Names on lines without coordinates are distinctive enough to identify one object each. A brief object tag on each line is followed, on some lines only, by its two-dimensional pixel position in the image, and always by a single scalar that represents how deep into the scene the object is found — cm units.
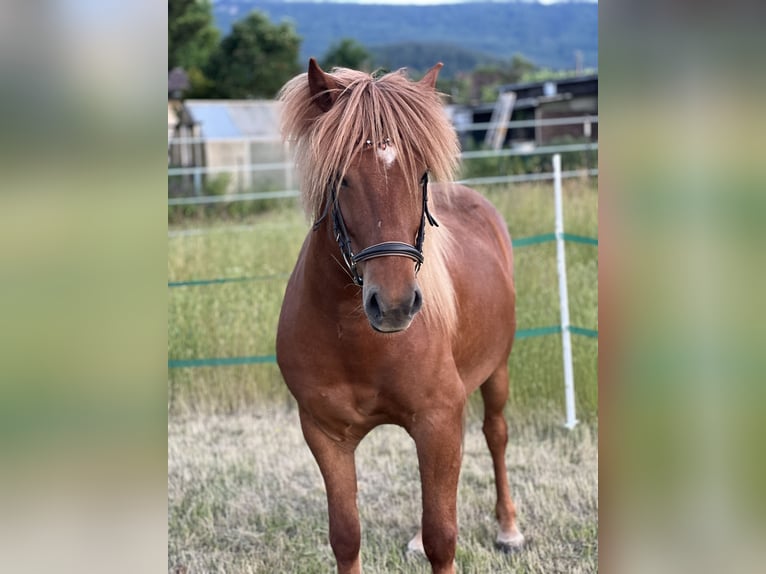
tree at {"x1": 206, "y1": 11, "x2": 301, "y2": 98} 3641
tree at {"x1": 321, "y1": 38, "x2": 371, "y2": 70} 4307
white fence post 494
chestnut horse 196
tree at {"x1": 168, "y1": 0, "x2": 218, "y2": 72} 2834
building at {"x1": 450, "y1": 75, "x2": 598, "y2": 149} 1747
